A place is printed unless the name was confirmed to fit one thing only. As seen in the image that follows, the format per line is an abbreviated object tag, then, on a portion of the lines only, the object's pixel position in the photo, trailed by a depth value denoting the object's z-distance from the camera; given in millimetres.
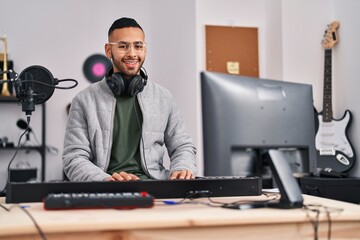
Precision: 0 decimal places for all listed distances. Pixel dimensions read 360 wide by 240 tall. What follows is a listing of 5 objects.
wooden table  898
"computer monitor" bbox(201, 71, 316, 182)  1254
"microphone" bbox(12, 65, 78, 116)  1464
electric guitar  3430
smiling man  1825
